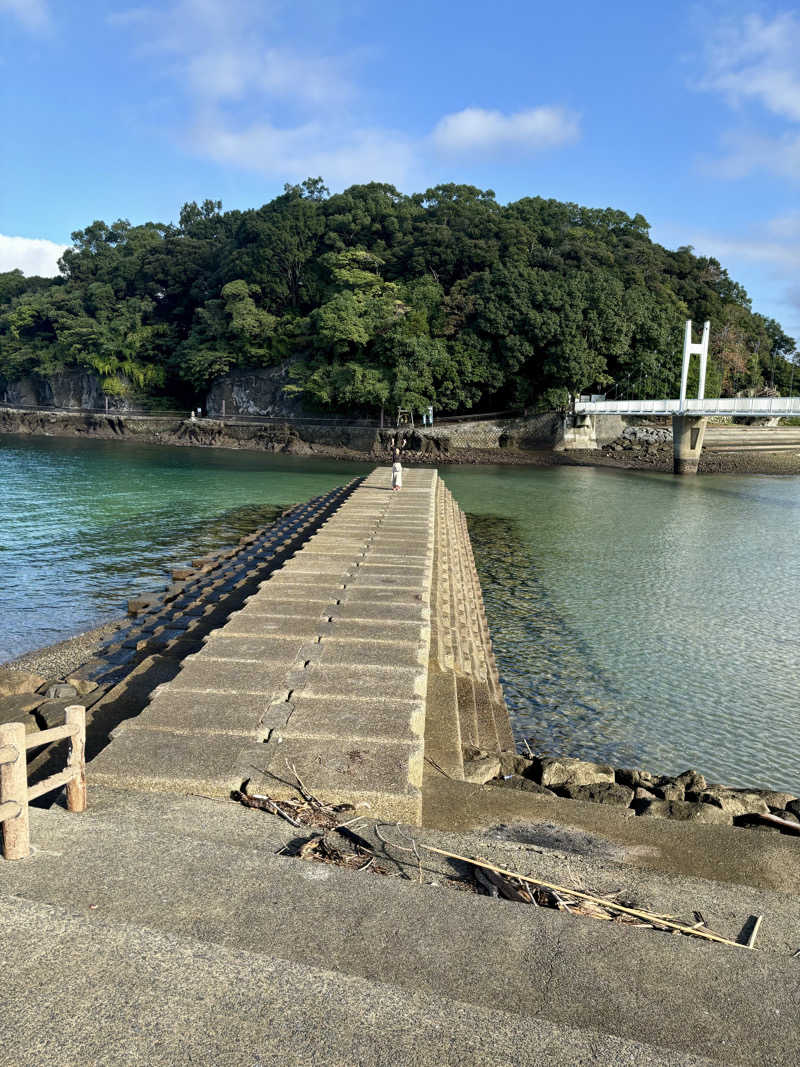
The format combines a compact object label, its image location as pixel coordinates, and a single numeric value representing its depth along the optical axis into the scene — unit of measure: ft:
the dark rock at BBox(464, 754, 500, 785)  26.40
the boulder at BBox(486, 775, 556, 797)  27.04
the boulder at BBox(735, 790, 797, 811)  29.53
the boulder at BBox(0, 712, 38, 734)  30.25
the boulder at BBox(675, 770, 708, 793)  30.54
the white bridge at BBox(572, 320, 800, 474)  171.94
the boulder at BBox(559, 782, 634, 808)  26.40
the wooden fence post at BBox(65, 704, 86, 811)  17.53
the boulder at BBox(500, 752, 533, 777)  29.22
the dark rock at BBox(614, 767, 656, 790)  31.30
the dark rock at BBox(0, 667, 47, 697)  35.42
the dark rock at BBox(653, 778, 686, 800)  28.99
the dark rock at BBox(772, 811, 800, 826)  28.09
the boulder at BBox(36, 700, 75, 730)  30.50
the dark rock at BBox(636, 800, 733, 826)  25.22
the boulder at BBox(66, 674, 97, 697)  35.60
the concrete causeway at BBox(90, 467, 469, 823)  20.86
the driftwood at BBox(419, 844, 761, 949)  15.46
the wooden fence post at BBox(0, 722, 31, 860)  15.23
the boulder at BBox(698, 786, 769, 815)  27.43
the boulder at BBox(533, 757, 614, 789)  28.32
